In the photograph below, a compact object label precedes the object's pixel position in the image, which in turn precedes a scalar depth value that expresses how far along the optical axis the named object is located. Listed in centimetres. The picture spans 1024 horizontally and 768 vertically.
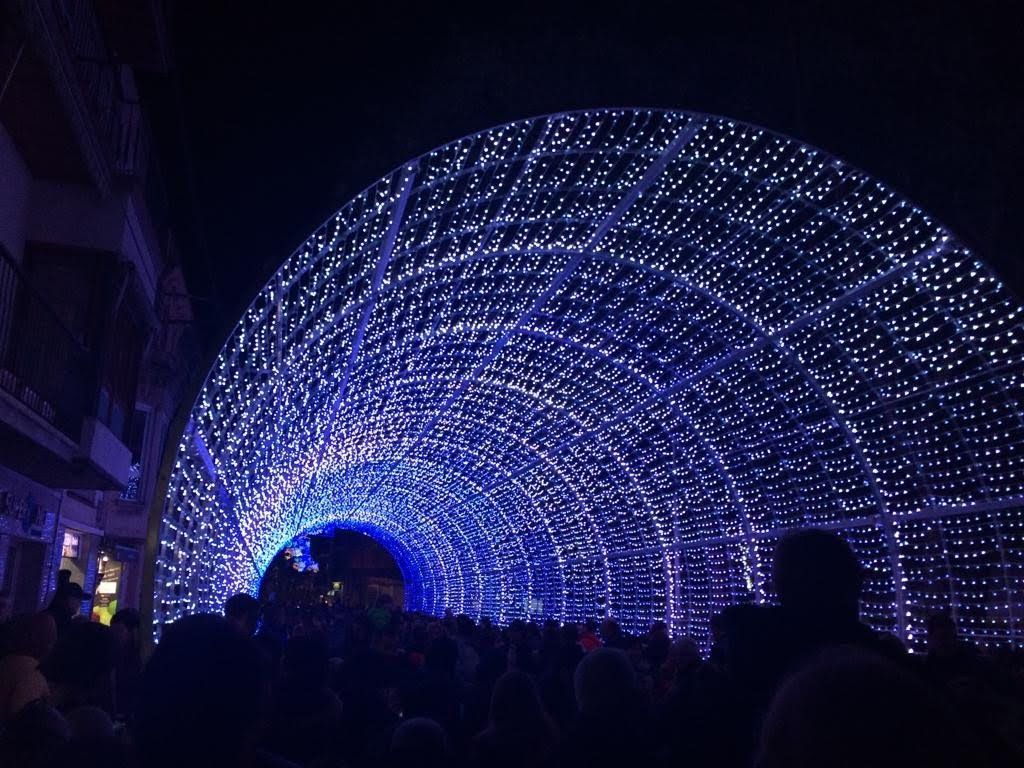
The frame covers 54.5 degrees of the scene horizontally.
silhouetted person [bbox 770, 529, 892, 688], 378
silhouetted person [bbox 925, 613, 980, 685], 718
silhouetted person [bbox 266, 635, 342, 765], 568
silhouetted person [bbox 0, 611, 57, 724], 641
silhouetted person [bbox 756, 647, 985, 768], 151
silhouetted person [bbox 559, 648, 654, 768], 506
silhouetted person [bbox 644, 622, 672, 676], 1352
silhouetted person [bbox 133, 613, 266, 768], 261
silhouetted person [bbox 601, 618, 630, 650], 1462
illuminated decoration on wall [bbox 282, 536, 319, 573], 6211
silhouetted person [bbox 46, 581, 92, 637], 953
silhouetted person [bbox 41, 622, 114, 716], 557
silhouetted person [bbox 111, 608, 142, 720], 1053
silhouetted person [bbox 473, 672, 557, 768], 569
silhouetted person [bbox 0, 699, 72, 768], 446
